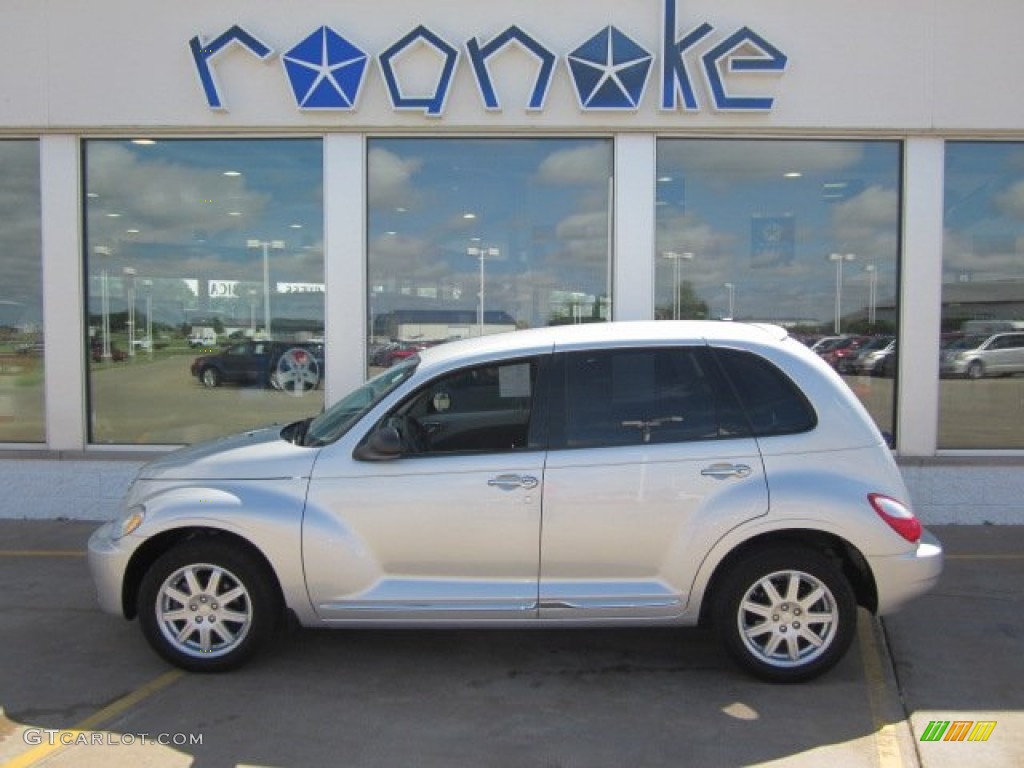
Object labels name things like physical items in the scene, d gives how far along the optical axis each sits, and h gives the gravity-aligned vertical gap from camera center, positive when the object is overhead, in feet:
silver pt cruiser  14.88 -3.03
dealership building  26.99 +4.48
